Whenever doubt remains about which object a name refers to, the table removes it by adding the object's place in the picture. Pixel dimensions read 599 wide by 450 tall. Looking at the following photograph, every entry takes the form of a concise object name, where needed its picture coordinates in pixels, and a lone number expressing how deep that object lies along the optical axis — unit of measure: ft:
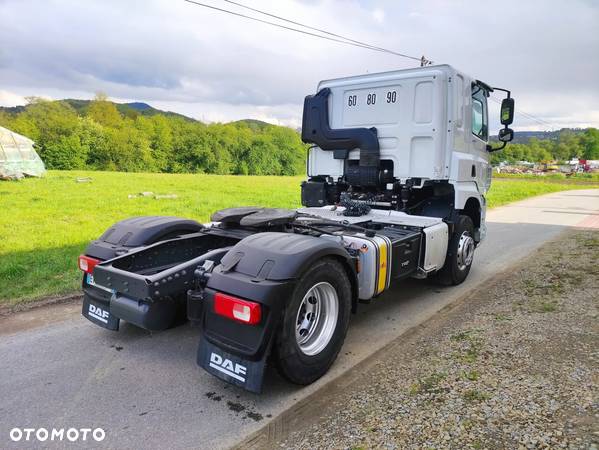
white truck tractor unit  8.93
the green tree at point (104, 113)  204.80
